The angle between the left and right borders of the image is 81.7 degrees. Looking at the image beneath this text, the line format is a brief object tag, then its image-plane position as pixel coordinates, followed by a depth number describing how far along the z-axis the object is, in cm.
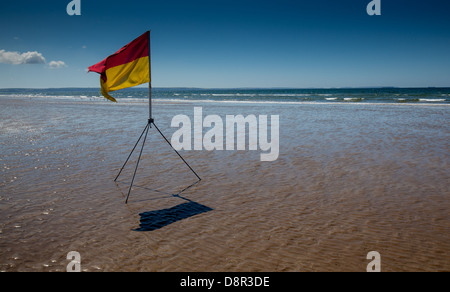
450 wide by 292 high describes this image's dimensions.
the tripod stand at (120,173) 504
